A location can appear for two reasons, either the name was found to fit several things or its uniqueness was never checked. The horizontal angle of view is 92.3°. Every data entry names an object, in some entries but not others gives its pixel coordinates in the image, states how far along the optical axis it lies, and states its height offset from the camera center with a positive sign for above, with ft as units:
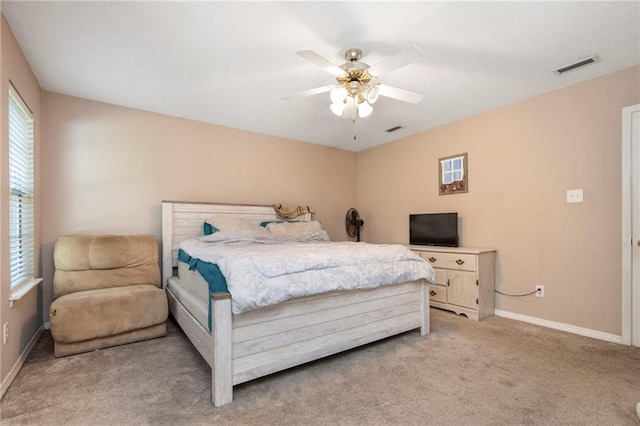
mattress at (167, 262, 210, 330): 7.04 -2.24
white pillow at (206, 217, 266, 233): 11.57 -0.49
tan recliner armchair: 7.73 -2.27
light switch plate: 9.44 +0.44
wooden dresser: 10.69 -2.51
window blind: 7.28 +0.54
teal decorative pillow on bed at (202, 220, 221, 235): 11.68 -0.64
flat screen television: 12.28 -0.77
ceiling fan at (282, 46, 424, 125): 7.05 +3.12
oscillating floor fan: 16.79 -0.66
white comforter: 6.04 -1.32
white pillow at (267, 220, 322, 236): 12.60 -0.67
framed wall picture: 12.56 +1.53
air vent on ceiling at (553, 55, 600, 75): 8.05 +3.97
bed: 5.81 -2.73
